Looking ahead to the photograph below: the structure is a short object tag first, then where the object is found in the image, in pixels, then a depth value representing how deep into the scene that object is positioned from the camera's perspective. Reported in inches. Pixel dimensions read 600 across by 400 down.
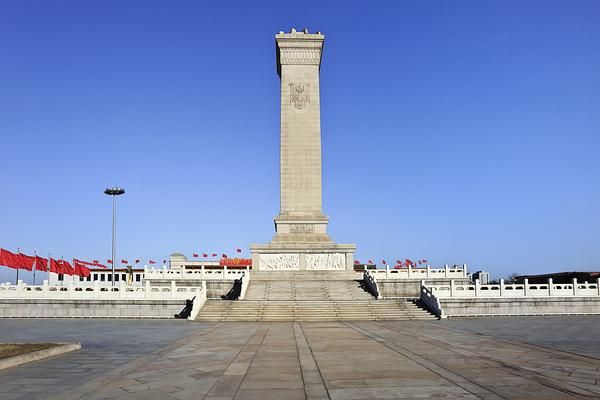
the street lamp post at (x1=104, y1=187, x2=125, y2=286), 1652.3
